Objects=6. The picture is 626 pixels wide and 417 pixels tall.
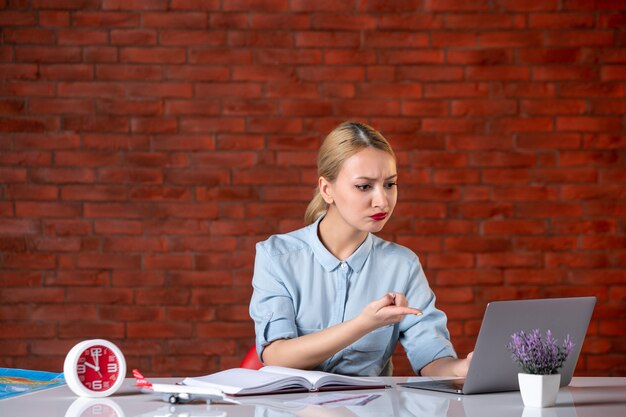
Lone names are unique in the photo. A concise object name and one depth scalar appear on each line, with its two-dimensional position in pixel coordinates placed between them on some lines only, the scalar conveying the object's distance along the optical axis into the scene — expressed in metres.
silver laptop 2.60
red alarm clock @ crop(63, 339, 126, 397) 2.66
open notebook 2.67
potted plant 2.55
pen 2.60
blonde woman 3.15
